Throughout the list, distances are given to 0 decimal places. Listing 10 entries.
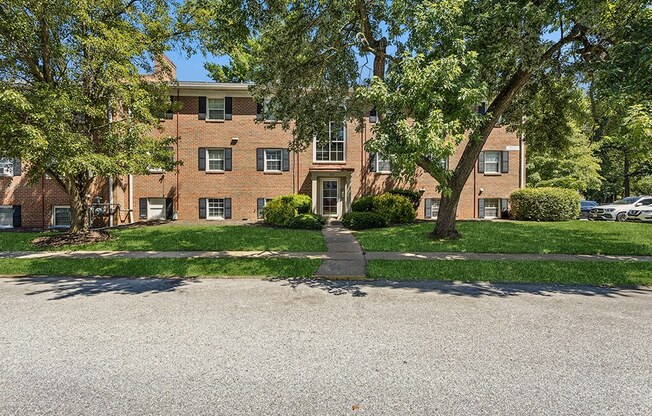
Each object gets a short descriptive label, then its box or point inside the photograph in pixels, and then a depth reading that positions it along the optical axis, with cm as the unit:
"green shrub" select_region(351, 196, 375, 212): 1694
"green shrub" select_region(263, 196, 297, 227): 1543
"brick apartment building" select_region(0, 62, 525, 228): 1844
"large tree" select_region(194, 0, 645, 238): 637
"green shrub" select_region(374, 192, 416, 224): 1582
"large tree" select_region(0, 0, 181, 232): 890
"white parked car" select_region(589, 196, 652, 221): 1931
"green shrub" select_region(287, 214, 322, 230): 1455
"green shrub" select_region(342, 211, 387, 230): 1445
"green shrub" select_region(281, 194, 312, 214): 1639
